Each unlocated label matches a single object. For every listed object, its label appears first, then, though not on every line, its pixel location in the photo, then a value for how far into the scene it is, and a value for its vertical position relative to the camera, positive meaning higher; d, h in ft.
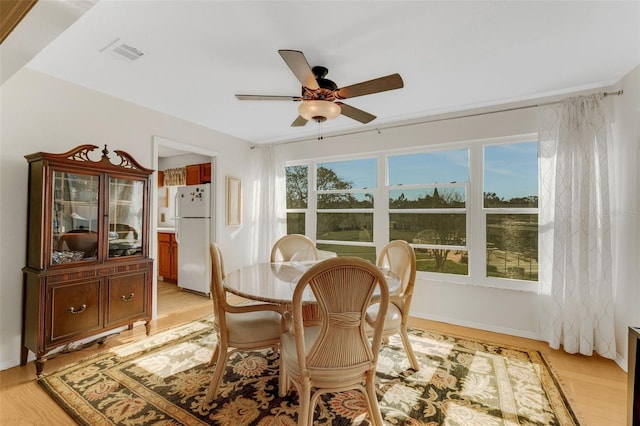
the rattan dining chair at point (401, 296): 7.11 -2.12
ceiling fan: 6.10 +2.96
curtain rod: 8.59 +3.84
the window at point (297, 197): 15.14 +0.95
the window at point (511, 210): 10.10 +0.25
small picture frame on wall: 14.44 +0.66
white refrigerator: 14.26 -1.15
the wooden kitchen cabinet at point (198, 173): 16.12 +2.34
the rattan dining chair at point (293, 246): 10.64 -1.19
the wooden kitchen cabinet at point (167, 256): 16.71 -2.56
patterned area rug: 5.80 -4.14
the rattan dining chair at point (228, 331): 6.14 -2.63
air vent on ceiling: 6.82 +4.07
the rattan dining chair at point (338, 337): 4.47 -2.07
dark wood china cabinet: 7.43 -1.07
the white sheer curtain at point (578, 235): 8.38 -0.52
